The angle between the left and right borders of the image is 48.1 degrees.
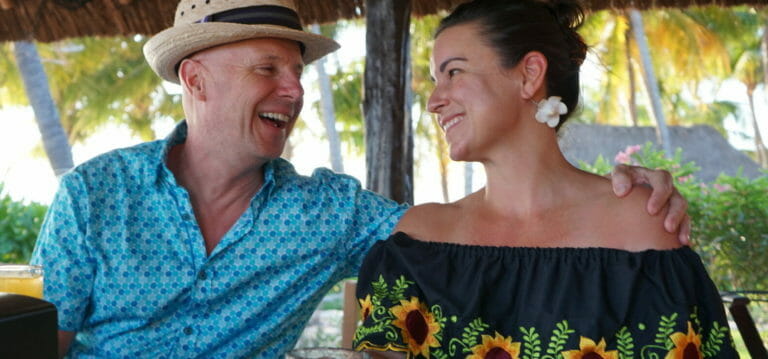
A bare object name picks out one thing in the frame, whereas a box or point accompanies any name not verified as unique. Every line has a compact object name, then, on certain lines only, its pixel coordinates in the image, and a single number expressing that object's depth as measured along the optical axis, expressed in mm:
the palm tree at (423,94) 21786
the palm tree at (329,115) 20219
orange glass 1699
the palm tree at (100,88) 22031
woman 1988
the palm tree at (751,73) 31031
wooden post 3633
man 2363
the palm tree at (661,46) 22397
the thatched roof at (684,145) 17672
